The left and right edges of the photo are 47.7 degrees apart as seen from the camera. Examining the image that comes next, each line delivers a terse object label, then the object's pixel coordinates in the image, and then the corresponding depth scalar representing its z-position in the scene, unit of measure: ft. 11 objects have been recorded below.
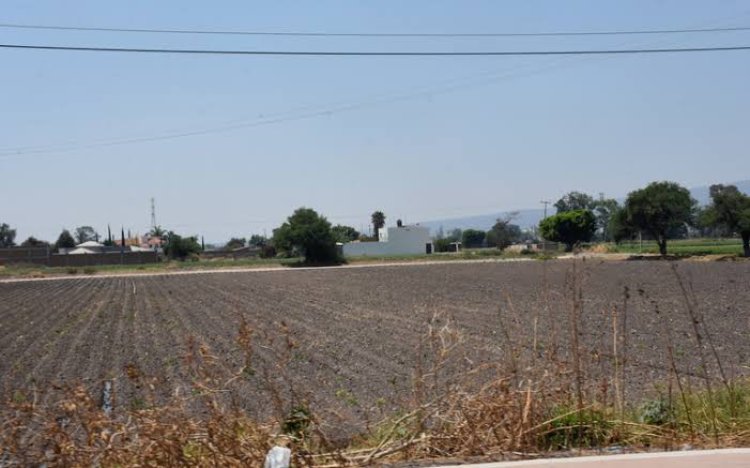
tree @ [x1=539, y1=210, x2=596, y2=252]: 451.94
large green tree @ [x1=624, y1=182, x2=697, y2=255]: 308.48
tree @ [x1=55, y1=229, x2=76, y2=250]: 632.30
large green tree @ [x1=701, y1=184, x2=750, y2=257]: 281.13
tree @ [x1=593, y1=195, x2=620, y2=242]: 618.85
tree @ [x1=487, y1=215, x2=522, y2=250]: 526.98
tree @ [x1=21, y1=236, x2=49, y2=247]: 592.68
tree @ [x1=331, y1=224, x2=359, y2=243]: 384.45
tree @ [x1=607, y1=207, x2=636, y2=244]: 323.37
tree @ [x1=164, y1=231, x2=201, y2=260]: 510.17
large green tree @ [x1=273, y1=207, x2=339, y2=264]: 366.63
